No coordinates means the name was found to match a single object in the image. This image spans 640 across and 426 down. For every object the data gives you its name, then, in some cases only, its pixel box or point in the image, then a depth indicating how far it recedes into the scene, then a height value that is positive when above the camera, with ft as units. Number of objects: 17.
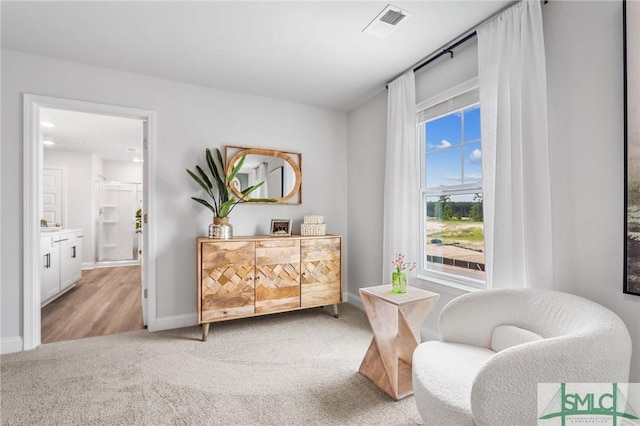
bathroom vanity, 11.93 -2.30
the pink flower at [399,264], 6.99 -1.25
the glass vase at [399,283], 6.84 -1.64
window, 7.94 +0.65
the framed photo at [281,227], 11.15 -0.59
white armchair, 3.46 -1.91
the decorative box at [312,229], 11.14 -0.67
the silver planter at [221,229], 9.55 -0.57
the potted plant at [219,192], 9.67 +0.65
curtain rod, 6.79 +4.32
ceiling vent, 6.53 +4.31
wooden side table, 6.14 -2.59
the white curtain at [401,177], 9.18 +1.07
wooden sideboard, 8.98 -2.09
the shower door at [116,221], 21.94 -0.77
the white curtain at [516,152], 5.85 +1.23
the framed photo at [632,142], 4.72 +1.09
